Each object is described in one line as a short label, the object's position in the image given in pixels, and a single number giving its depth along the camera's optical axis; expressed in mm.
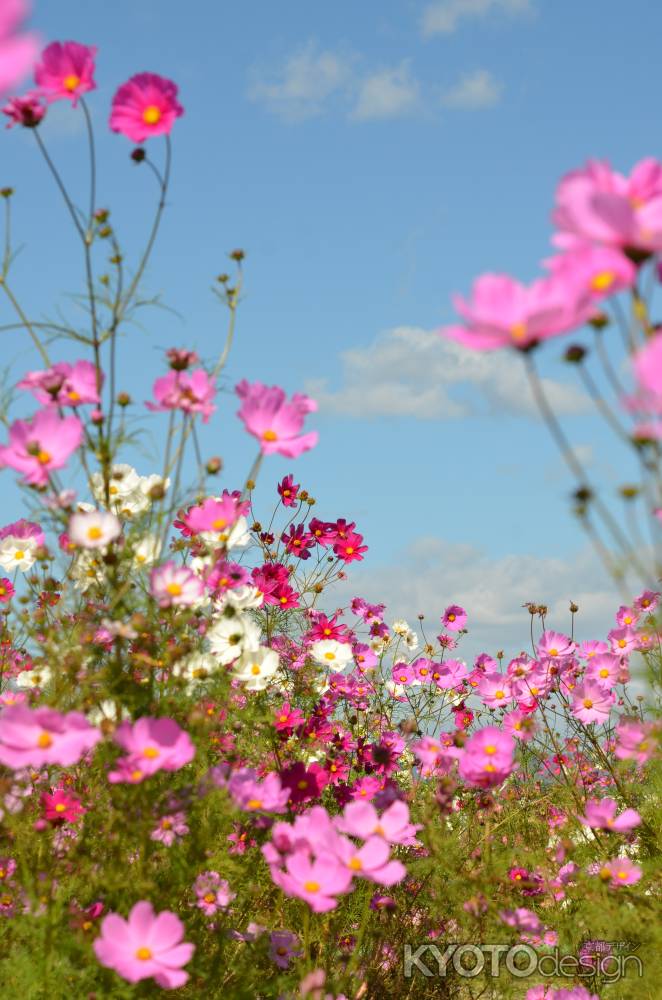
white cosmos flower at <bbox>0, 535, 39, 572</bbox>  3334
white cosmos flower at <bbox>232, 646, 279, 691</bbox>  2654
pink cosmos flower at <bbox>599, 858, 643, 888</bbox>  2434
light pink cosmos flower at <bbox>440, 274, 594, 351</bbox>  1298
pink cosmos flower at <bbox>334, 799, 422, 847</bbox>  1914
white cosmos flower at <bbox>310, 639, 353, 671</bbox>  3535
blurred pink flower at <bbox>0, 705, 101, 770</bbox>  1723
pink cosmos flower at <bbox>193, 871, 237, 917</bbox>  2469
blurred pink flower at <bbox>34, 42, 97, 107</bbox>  2082
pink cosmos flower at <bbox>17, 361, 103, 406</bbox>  2070
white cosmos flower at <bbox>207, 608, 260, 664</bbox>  2584
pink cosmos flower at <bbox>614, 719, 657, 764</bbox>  2469
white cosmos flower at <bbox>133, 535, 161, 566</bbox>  2275
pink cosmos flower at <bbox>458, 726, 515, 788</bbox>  2277
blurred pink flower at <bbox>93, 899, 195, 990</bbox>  1731
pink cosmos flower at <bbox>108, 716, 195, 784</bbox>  1769
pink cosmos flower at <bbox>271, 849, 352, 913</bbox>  1746
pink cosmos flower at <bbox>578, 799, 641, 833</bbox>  2379
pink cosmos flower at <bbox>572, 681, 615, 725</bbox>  3732
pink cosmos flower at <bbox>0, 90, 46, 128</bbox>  2094
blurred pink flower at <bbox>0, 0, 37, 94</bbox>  863
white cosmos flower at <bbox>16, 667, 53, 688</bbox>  2749
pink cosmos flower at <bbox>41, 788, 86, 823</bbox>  2564
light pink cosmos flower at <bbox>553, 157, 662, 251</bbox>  1255
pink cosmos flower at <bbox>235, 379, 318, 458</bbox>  1979
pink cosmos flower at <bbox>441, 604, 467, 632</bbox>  4965
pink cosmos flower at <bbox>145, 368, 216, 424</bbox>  2082
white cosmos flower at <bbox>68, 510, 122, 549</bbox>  1868
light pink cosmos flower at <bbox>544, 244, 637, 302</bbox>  1277
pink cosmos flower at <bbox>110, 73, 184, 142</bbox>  2031
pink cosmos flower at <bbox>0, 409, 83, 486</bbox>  1960
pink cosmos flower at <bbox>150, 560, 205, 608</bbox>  1995
